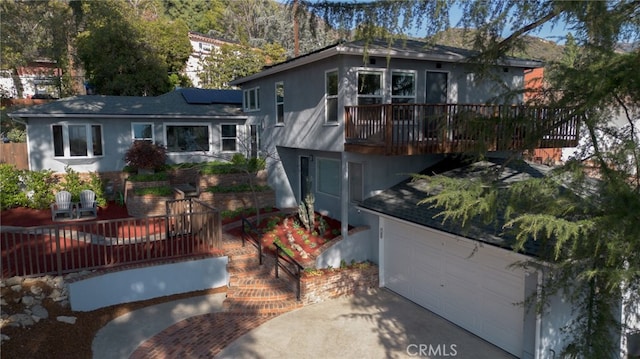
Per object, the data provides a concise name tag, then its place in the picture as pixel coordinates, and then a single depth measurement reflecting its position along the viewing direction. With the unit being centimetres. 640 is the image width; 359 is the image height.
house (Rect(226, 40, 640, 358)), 773
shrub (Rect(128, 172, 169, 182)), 1636
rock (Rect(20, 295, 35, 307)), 826
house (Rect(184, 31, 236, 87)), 4366
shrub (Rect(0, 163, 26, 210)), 1548
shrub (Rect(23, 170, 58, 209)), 1586
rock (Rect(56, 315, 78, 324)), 830
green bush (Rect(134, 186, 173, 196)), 1554
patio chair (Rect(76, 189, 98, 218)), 1489
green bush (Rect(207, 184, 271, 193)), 1647
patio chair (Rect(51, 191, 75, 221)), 1423
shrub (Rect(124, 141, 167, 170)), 1700
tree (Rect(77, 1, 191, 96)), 2789
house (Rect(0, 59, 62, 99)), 3490
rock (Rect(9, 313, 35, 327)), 771
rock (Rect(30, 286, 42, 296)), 859
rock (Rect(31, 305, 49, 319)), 812
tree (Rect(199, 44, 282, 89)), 3719
